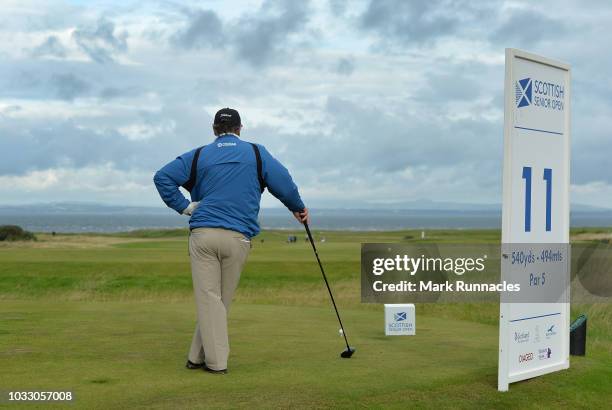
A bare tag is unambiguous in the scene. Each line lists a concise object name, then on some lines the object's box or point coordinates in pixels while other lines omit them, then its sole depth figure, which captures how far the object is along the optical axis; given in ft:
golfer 24.31
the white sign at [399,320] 33.14
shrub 190.60
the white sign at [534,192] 23.47
